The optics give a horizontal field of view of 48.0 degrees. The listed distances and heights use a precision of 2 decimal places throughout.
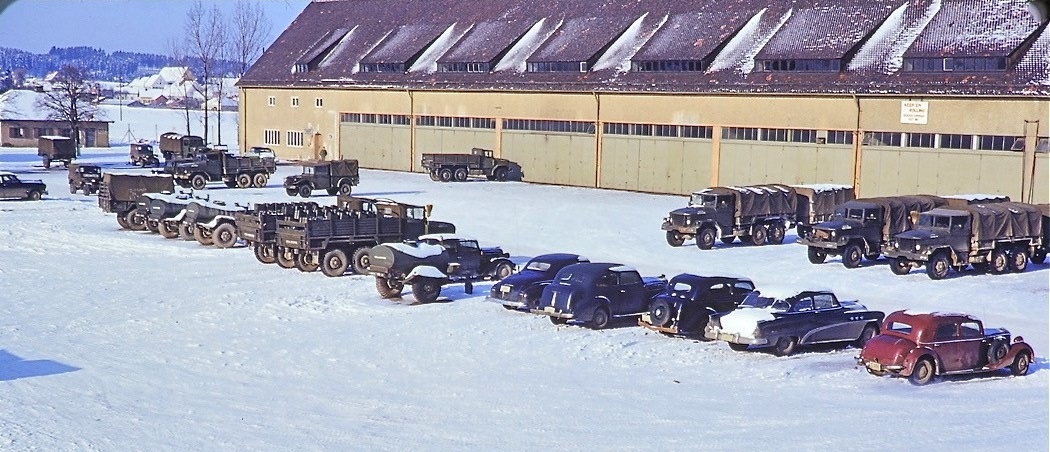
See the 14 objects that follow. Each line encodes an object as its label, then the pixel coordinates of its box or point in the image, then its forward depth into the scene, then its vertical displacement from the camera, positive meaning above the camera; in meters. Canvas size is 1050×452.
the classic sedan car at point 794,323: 20.28 -3.22
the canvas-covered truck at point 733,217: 34.66 -2.37
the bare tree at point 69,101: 88.12 +1.69
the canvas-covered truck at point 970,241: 29.20 -2.46
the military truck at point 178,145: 69.00 -1.19
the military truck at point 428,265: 25.28 -2.96
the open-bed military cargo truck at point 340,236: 28.69 -2.68
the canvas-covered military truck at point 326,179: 48.25 -2.11
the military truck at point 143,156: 67.62 -1.85
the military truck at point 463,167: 56.28 -1.69
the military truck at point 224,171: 51.41 -1.98
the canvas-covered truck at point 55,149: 64.88 -1.52
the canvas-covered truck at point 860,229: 30.95 -2.35
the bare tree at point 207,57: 97.19 +5.75
